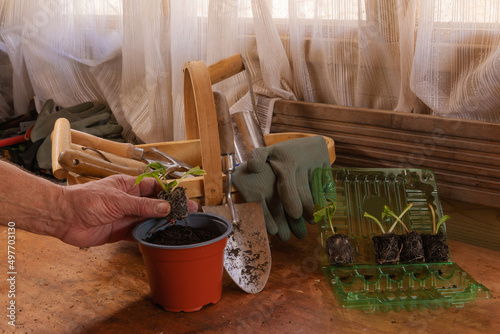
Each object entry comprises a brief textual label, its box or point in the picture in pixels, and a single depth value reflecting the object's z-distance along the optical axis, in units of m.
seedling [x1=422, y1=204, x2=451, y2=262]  0.84
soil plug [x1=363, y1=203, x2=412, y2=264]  0.83
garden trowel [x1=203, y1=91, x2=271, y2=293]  0.81
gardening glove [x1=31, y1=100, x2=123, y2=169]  1.61
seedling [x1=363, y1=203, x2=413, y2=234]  0.87
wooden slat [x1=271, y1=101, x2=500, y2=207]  0.97
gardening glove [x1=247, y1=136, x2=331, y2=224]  0.90
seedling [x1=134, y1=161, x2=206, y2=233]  0.74
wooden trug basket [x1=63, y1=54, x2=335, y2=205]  0.82
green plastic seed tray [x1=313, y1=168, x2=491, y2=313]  0.75
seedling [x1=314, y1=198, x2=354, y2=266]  0.83
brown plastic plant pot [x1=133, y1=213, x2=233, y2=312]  0.70
